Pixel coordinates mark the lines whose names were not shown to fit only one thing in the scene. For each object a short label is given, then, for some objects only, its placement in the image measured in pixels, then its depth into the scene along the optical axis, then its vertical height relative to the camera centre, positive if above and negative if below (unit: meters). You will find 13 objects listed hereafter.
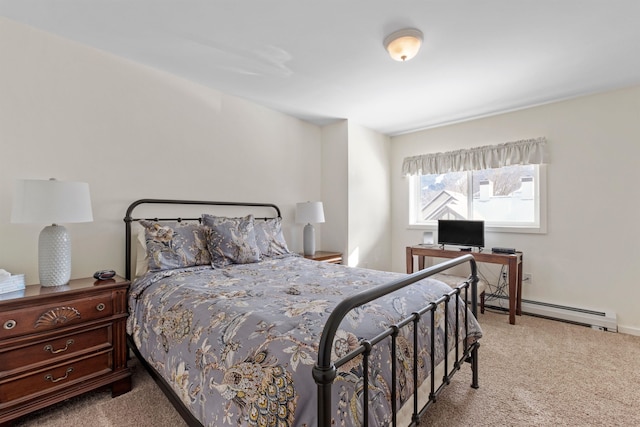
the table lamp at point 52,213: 1.66 -0.01
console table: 3.12 -0.55
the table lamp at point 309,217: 3.51 -0.07
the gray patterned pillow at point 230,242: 2.46 -0.26
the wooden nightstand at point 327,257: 3.40 -0.53
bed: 0.95 -0.51
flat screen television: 3.58 -0.27
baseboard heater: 2.95 -1.09
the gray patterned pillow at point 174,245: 2.20 -0.26
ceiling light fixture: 2.03 +1.18
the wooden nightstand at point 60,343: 1.56 -0.76
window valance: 3.38 +0.67
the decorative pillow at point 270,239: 2.81 -0.27
